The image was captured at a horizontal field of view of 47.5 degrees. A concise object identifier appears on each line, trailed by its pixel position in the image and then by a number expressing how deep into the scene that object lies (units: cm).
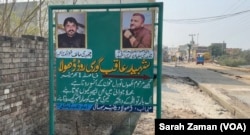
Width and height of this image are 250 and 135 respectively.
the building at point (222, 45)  7991
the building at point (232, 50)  7388
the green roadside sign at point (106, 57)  388
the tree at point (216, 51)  7896
